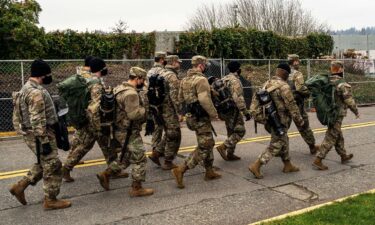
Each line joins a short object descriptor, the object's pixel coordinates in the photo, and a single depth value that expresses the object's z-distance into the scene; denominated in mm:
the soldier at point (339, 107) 7805
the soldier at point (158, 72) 8328
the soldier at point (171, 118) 7805
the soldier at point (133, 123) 6156
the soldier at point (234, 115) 8094
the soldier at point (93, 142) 6629
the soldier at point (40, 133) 5617
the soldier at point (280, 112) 7289
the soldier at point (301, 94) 8797
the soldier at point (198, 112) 6793
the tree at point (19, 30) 14578
